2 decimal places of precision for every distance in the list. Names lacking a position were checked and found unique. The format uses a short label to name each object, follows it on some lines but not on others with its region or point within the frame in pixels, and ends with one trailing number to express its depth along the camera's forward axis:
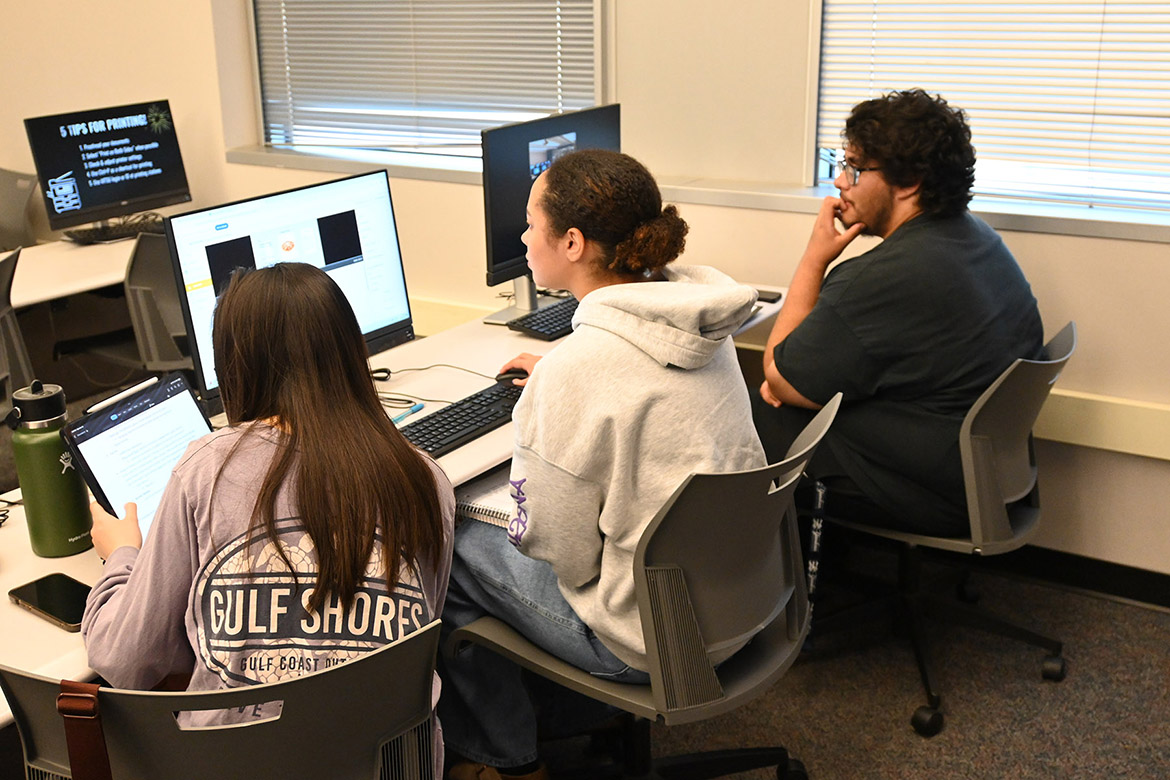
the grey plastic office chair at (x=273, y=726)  1.16
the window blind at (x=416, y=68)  3.53
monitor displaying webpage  2.01
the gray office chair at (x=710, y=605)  1.61
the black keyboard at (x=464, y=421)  2.06
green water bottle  1.58
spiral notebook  1.95
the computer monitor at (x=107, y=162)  3.82
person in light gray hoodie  1.63
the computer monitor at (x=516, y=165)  2.54
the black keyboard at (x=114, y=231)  4.05
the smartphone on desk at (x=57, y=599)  1.51
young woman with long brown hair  1.35
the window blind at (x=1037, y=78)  2.67
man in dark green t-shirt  2.27
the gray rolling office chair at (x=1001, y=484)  2.22
